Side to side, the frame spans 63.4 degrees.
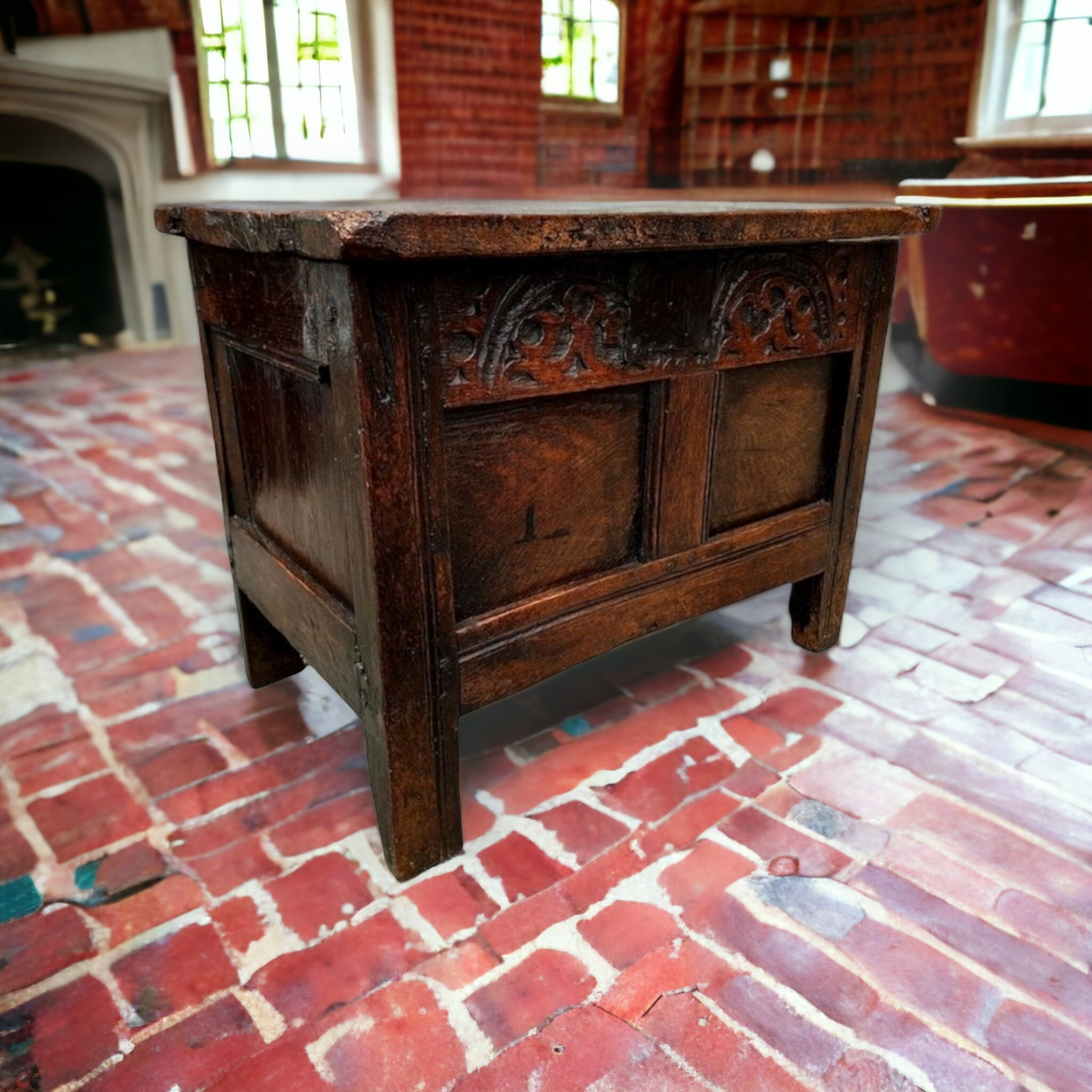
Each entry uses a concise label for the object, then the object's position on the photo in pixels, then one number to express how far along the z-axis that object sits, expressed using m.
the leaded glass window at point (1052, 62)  4.34
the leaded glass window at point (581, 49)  6.13
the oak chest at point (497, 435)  1.16
